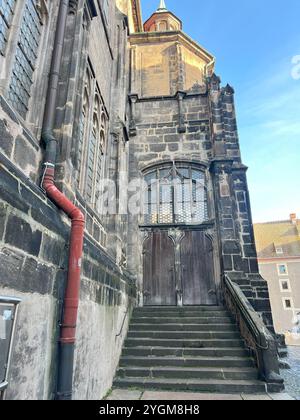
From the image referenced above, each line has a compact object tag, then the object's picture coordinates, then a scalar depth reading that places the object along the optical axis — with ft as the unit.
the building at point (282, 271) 104.35
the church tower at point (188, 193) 26.53
